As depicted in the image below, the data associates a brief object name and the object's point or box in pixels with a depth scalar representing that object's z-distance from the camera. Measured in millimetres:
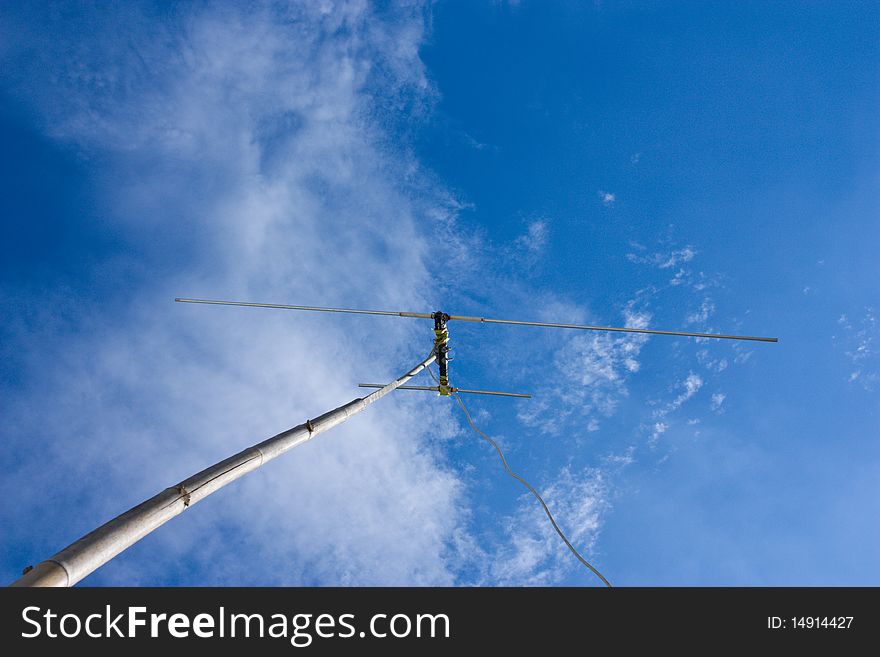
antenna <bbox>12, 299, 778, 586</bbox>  3486
